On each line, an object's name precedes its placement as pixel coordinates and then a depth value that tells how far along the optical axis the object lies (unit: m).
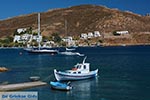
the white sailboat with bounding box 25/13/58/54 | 103.54
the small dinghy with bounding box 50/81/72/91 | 33.09
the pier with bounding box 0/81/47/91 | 32.38
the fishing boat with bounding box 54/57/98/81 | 38.19
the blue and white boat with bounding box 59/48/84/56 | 96.56
